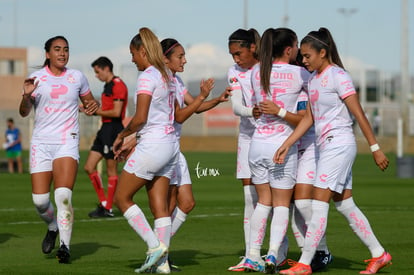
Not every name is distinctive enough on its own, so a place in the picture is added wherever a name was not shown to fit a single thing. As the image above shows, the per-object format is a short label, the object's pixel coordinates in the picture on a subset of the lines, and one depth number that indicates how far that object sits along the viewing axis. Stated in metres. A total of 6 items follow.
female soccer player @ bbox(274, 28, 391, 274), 17.77
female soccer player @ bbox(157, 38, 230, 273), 18.80
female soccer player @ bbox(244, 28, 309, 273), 18.19
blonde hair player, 18.03
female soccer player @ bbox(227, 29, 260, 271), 19.56
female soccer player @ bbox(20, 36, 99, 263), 20.84
